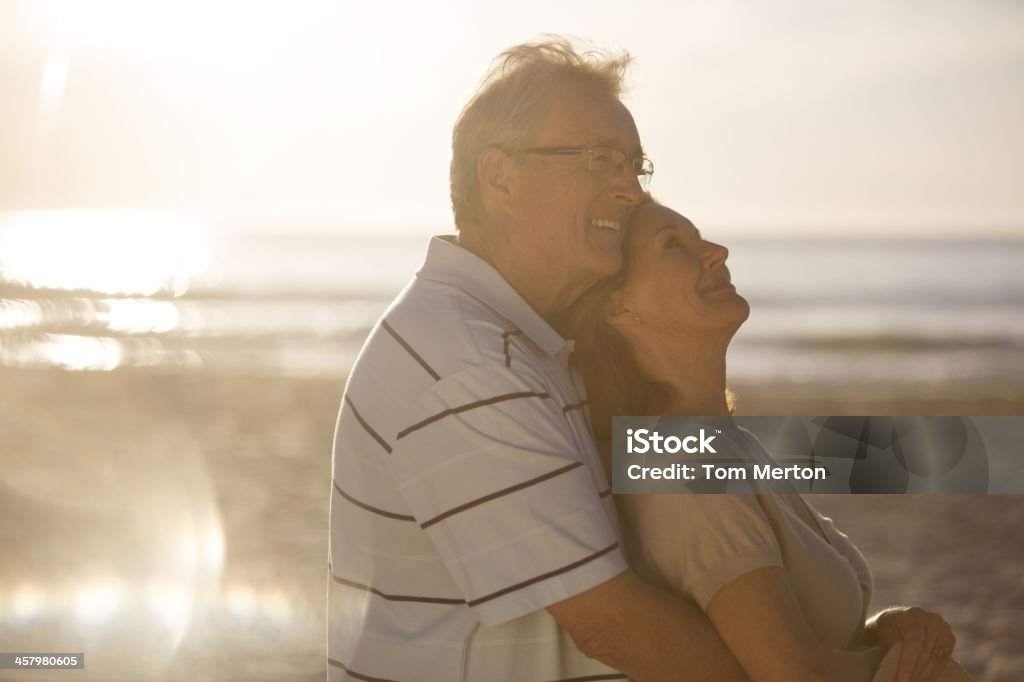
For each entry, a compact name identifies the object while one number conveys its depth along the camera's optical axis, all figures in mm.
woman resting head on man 2193
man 2029
